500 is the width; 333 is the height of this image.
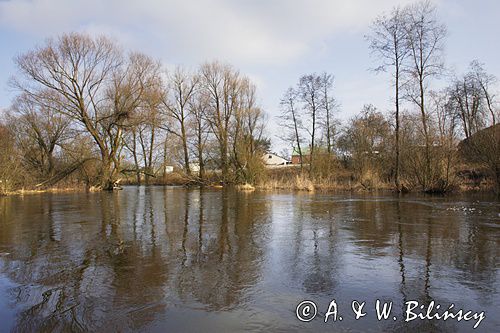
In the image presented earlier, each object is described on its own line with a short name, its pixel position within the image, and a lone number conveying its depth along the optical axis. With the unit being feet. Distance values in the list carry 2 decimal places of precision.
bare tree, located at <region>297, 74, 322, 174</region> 133.39
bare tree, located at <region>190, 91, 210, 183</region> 144.97
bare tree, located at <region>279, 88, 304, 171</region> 140.61
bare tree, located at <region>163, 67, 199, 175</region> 149.07
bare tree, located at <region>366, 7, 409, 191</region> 83.15
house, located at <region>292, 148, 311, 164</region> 128.52
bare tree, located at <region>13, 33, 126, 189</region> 96.99
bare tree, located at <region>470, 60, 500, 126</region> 131.95
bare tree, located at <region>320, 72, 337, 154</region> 134.76
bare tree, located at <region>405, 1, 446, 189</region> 80.74
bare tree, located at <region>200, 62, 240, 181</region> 141.28
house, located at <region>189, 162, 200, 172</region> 150.21
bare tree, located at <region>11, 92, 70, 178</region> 121.49
